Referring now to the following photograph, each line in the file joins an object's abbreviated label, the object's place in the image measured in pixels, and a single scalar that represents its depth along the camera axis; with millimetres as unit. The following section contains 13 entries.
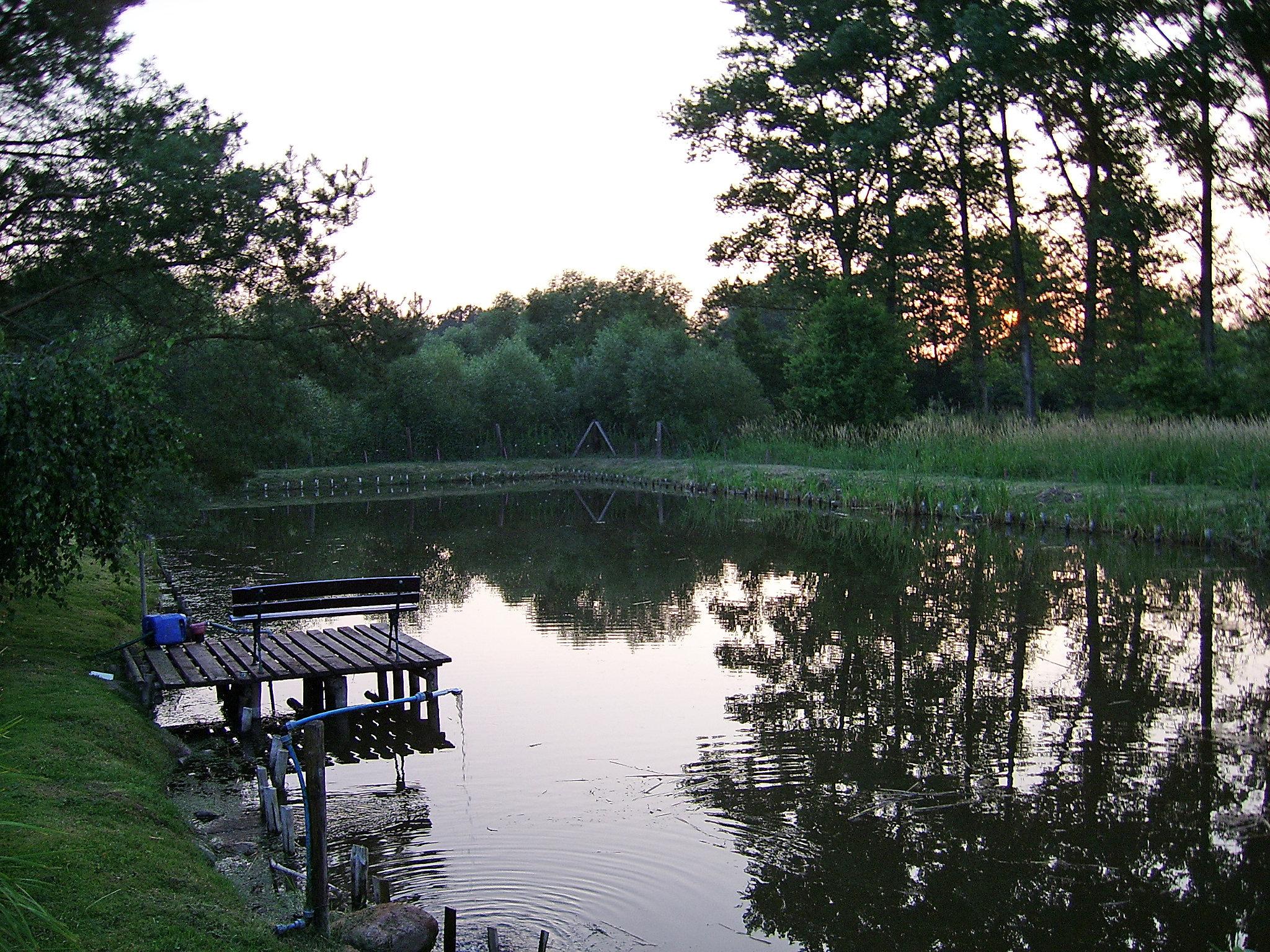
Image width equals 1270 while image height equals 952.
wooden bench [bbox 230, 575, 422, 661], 9414
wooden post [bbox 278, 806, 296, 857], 6094
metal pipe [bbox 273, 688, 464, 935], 4770
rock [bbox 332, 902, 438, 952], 4875
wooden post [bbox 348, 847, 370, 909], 5414
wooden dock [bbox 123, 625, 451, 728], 8734
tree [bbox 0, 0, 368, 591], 7453
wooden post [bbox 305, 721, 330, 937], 4824
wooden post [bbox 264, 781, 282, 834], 6352
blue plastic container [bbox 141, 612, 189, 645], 9680
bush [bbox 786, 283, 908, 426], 33156
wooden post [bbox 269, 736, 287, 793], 6766
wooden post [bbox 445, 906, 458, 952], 4853
